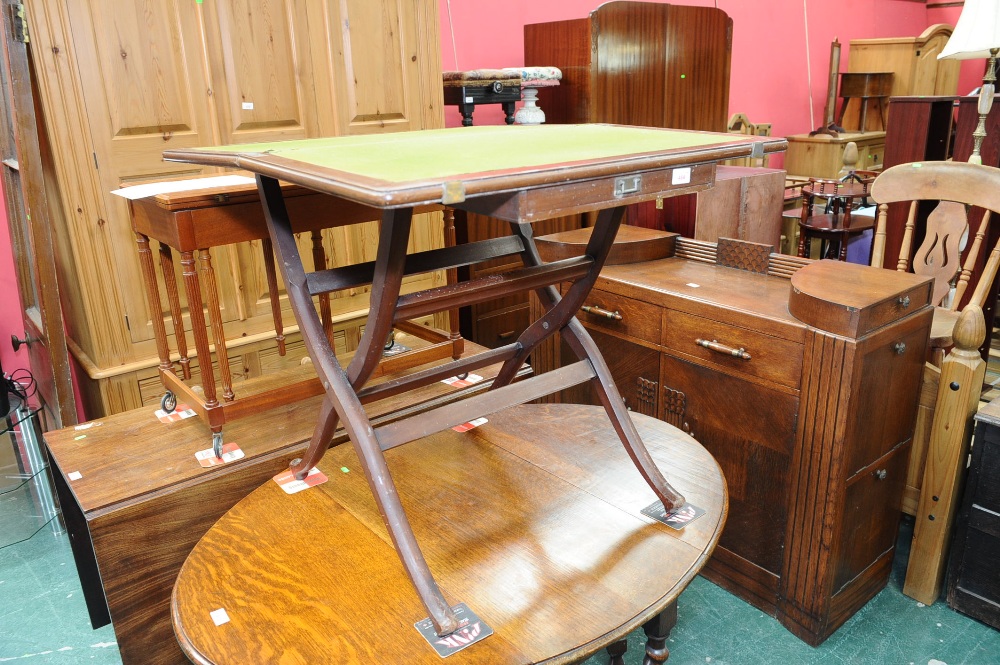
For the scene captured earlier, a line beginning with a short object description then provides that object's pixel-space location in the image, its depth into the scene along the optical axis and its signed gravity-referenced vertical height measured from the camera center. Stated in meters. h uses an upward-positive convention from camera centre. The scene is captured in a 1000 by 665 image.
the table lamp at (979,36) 3.07 +0.29
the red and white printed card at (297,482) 1.57 -0.75
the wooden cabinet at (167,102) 2.26 +0.08
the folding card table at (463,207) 0.98 -0.15
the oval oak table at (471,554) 1.11 -0.75
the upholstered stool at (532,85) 3.27 +0.14
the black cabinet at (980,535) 1.96 -1.15
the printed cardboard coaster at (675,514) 1.39 -0.75
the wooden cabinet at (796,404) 1.81 -0.77
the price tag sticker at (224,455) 1.74 -0.77
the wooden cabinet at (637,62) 3.45 +0.26
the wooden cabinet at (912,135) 3.65 -0.14
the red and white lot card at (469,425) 1.82 -0.74
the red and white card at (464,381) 2.16 -0.75
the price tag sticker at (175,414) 1.97 -0.76
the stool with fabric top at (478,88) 3.26 +0.14
